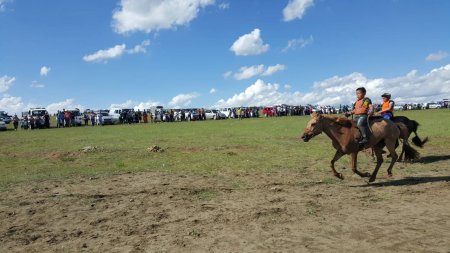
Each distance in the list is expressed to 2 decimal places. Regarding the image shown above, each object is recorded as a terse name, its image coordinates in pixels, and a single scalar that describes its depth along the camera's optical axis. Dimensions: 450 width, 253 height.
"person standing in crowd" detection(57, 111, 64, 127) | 51.25
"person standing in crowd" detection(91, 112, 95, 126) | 55.09
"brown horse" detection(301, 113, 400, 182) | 11.40
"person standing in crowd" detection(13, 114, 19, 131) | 49.53
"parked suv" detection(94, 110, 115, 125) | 55.62
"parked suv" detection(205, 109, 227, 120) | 70.19
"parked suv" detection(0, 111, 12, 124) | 63.58
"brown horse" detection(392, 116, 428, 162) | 13.40
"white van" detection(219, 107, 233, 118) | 71.50
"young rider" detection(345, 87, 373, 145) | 11.43
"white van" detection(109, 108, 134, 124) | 57.62
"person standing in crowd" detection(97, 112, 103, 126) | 55.53
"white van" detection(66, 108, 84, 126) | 54.69
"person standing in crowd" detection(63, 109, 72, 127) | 51.75
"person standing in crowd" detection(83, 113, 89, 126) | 56.01
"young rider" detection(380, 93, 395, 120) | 14.62
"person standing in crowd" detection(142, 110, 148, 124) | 59.84
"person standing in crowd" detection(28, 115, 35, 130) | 47.97
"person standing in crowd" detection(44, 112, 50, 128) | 49.97
